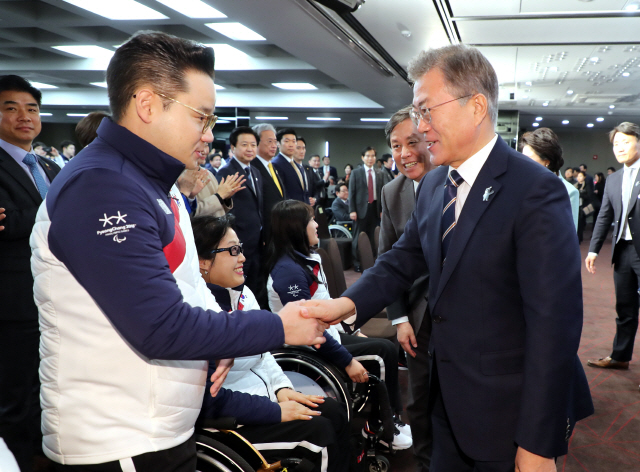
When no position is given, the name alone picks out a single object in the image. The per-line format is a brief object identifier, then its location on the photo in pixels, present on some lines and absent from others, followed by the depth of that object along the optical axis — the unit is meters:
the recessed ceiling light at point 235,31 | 7.18
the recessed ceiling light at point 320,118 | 16.64
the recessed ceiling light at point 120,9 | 6.42
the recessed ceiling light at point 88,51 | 8.89
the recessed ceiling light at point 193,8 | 6.18
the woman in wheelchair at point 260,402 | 1.75
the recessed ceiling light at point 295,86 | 12.20
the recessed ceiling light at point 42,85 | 12.83
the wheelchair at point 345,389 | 2.26
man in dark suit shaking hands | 1.14
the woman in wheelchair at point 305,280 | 2.67
